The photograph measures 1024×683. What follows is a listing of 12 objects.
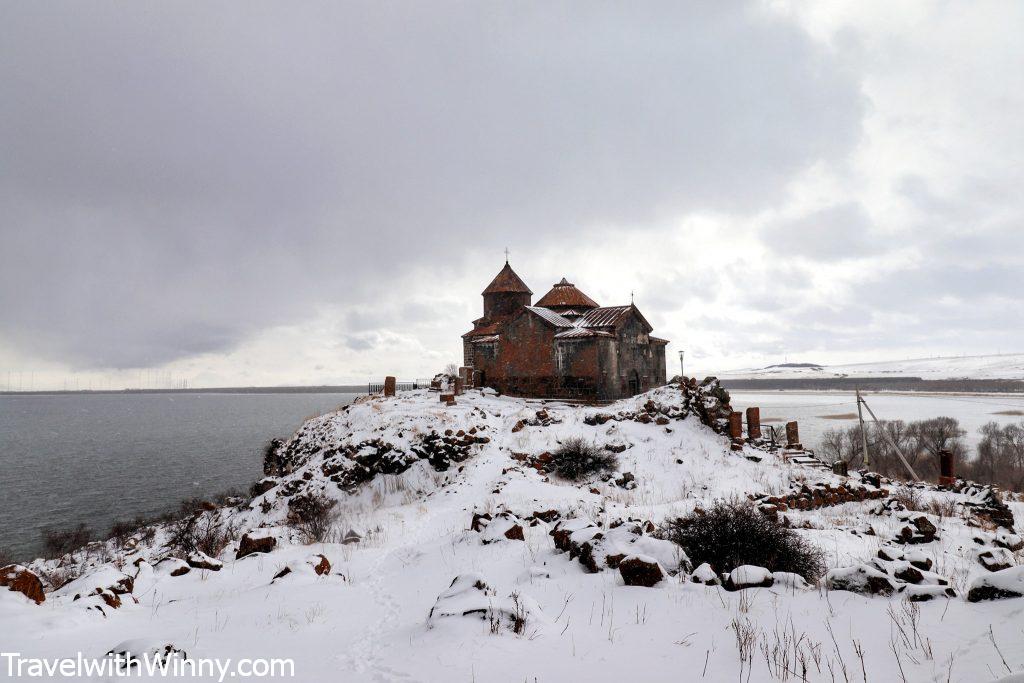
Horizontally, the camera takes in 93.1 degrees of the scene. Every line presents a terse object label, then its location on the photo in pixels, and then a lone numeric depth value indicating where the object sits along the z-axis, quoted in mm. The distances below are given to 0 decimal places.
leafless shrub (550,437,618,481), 16797
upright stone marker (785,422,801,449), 21738
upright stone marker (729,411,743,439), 19016
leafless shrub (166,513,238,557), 13102
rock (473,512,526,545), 8734
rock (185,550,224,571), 8195
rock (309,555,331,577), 7605
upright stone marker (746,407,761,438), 20005
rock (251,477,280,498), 19578
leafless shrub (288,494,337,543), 12310
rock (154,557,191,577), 7863
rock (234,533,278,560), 9531
